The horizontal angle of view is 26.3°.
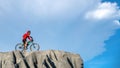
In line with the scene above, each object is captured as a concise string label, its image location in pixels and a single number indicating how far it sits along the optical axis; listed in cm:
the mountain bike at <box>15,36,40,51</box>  4449
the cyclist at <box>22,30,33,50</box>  4349
